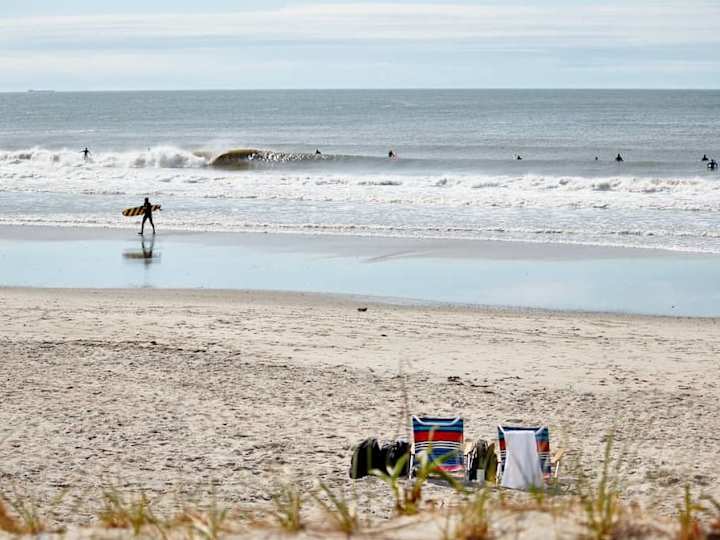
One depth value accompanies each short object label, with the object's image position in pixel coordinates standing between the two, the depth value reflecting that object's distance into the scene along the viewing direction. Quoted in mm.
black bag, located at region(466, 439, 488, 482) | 16828
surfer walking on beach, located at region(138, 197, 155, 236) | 51541
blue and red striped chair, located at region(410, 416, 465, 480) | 17109
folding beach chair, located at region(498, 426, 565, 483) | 16453
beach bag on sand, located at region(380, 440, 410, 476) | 16797
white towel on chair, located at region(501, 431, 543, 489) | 16031
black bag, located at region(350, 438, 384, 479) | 16766
